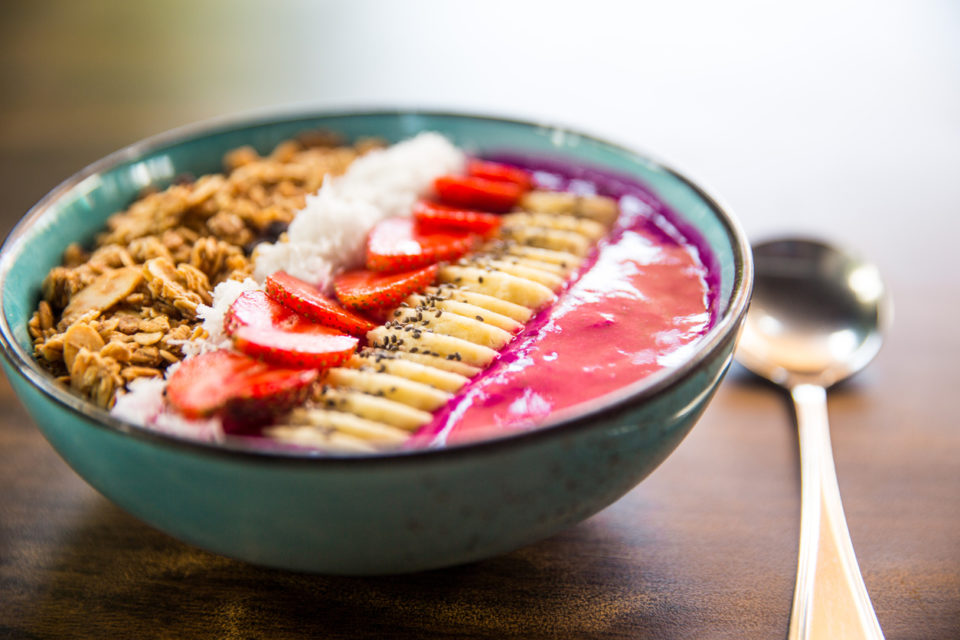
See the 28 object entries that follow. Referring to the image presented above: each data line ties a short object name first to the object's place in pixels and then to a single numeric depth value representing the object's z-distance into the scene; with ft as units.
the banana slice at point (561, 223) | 1.26
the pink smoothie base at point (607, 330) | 1.02
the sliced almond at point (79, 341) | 1.07
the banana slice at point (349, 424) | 0.99
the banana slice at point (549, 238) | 1.24
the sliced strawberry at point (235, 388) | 1.01
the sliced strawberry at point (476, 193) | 1.30
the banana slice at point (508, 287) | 1.16
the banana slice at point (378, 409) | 1.01
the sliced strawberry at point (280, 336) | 1.05
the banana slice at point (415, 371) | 1.05
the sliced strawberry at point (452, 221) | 1.25
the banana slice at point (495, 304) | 1.14
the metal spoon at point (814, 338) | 1.08
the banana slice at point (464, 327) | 1.10
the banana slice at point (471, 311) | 1.13
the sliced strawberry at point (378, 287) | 1.14
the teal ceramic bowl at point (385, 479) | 0.93
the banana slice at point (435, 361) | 1.07
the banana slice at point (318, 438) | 0.97
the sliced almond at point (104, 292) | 1.13
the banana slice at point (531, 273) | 1.18
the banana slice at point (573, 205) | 1.28
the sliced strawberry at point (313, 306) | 1.11
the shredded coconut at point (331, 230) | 1.03
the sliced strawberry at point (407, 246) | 1.19
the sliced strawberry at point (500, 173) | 1.33
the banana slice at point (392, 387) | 1.03
